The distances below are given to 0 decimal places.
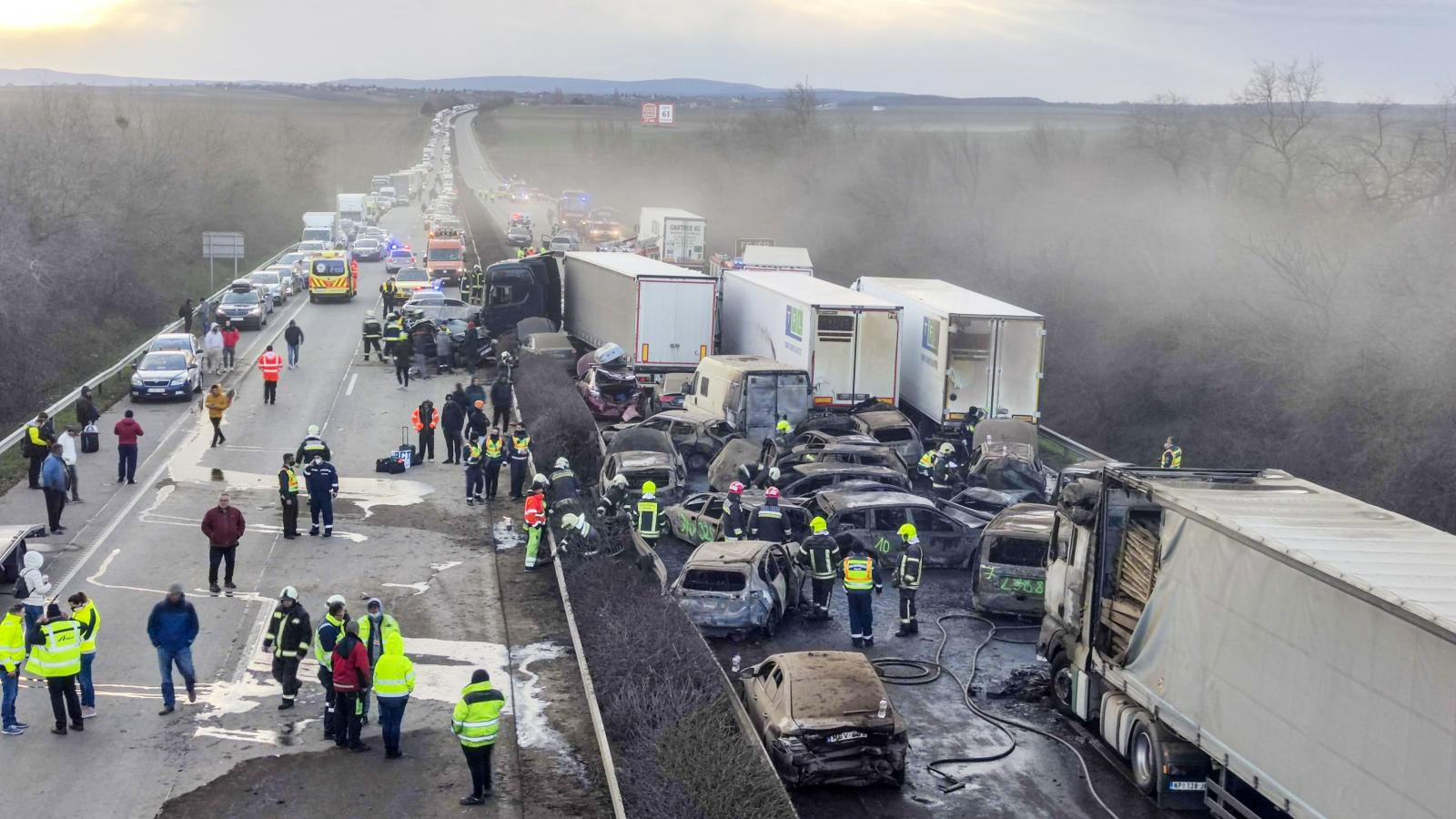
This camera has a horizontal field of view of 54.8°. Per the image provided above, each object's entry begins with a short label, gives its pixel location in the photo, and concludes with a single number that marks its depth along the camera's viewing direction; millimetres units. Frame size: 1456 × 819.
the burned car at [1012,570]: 18203
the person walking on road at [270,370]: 32125
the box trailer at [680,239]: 63875
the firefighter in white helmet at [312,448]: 21984
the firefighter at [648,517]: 20375
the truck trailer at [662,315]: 34188
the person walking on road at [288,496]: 20984
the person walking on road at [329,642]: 13758
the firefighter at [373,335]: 39500
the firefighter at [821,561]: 18109
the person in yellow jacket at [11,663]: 13367
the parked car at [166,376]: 32156
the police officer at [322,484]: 21484
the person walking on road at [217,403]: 27547
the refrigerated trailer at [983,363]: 28375
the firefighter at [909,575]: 17484
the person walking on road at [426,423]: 27453
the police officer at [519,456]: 25203
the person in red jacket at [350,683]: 13508
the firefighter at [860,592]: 16859
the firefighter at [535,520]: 20297
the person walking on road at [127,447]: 24250
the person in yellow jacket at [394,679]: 13078
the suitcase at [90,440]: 26733
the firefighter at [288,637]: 14312
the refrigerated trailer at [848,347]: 29344
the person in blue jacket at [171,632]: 14336
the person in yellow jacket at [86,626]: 13773
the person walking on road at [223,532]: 18281
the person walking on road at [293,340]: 37188
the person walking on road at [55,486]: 21125
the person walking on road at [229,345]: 36375
